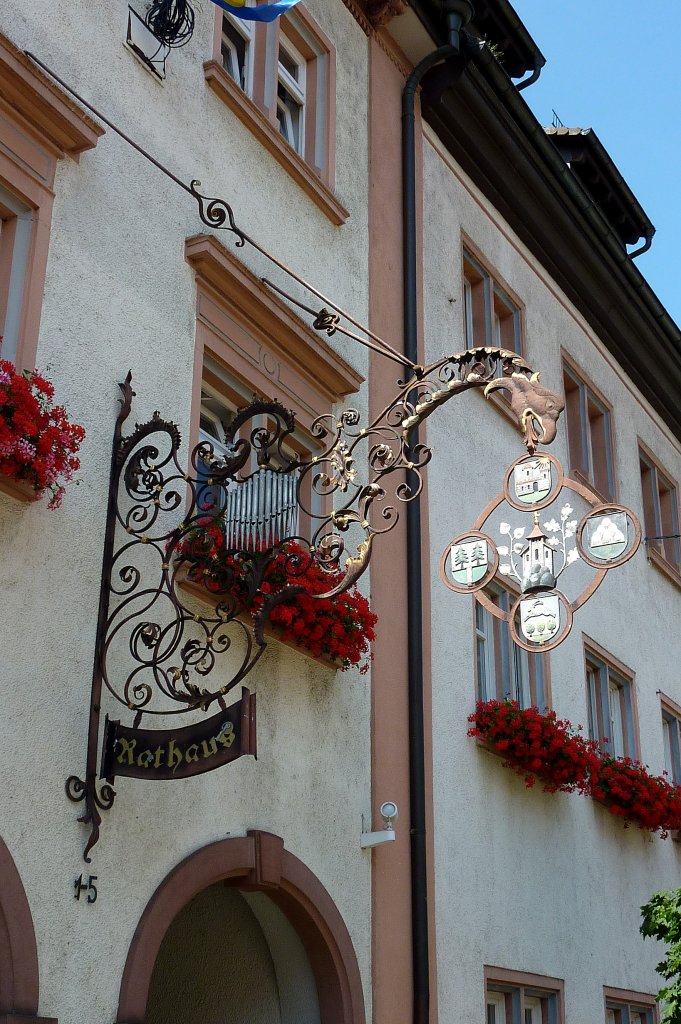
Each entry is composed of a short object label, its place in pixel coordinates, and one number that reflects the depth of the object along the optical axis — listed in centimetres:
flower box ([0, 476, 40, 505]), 648
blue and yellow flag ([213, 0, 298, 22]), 804
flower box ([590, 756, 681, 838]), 1285
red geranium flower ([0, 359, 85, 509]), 628
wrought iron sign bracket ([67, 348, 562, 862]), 679
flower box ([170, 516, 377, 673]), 764
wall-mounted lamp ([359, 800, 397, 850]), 894
